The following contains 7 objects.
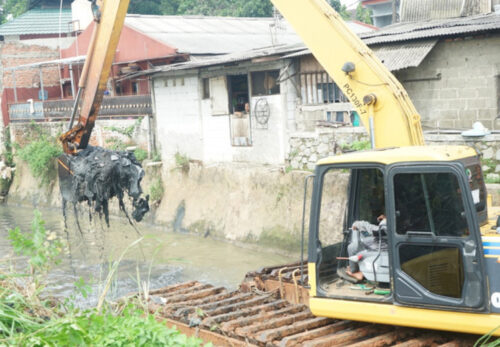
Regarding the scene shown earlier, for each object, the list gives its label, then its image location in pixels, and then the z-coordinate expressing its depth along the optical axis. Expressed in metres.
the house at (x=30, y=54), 31.30
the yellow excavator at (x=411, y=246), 5.54
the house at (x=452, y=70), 14.51
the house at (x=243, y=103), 17.88
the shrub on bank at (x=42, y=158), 25.41
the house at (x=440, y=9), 18.27
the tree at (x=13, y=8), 42.56
